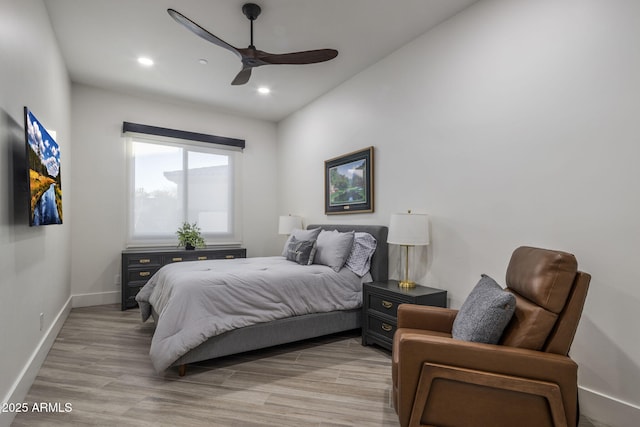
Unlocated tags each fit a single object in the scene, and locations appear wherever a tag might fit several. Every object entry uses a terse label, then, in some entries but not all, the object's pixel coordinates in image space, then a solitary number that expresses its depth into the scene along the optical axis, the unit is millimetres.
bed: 2430
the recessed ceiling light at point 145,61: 3676
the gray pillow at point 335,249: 3412
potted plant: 4836
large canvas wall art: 2008
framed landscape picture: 3816
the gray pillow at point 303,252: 3588
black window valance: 4660
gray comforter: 2441
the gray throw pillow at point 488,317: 1601
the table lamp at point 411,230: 2873
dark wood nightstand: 2748
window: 4820
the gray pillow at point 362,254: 3428
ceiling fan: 2715
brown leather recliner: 1460
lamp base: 2954
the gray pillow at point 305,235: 3813
